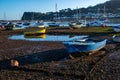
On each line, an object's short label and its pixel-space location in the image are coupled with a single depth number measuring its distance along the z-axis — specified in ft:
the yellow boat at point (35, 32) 61.61
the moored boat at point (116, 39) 40.16
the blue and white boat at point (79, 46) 28.28
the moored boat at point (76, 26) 79.26
